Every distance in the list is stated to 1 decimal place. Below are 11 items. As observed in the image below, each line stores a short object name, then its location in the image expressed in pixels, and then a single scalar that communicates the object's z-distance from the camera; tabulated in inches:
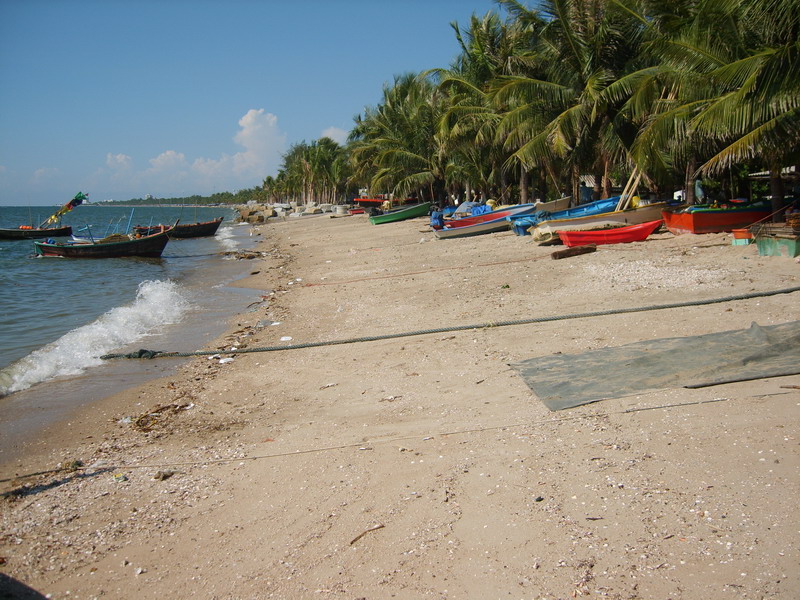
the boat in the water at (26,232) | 1942.7
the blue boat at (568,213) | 754.8
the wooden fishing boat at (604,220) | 683.4
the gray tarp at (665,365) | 223.1
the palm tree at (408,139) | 1393.9
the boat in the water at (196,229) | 1692.9
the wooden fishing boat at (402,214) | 1448.1
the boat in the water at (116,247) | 1176.2
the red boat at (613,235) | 614.9
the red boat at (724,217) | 585.9
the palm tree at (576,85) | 729.0
